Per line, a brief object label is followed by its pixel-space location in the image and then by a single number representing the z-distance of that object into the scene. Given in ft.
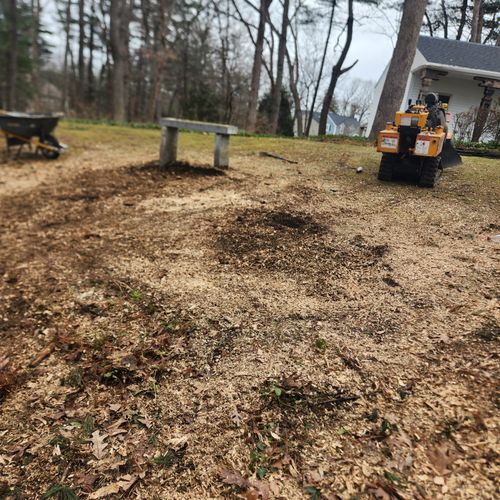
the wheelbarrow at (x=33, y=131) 24.64
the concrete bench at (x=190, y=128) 21.81
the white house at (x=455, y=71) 52.37
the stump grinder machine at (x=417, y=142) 16.69
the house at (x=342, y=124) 158.10
